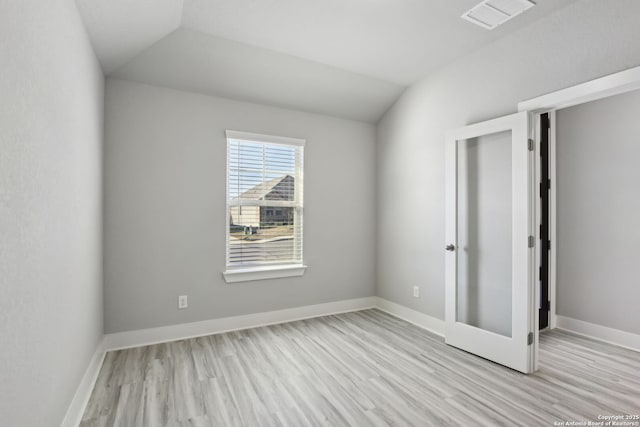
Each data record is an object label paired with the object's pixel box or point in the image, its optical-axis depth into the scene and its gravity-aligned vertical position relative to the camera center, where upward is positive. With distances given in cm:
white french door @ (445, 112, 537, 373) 268 -24
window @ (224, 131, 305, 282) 369 +10
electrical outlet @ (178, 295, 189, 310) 335 -86
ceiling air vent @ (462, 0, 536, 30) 251 +156
